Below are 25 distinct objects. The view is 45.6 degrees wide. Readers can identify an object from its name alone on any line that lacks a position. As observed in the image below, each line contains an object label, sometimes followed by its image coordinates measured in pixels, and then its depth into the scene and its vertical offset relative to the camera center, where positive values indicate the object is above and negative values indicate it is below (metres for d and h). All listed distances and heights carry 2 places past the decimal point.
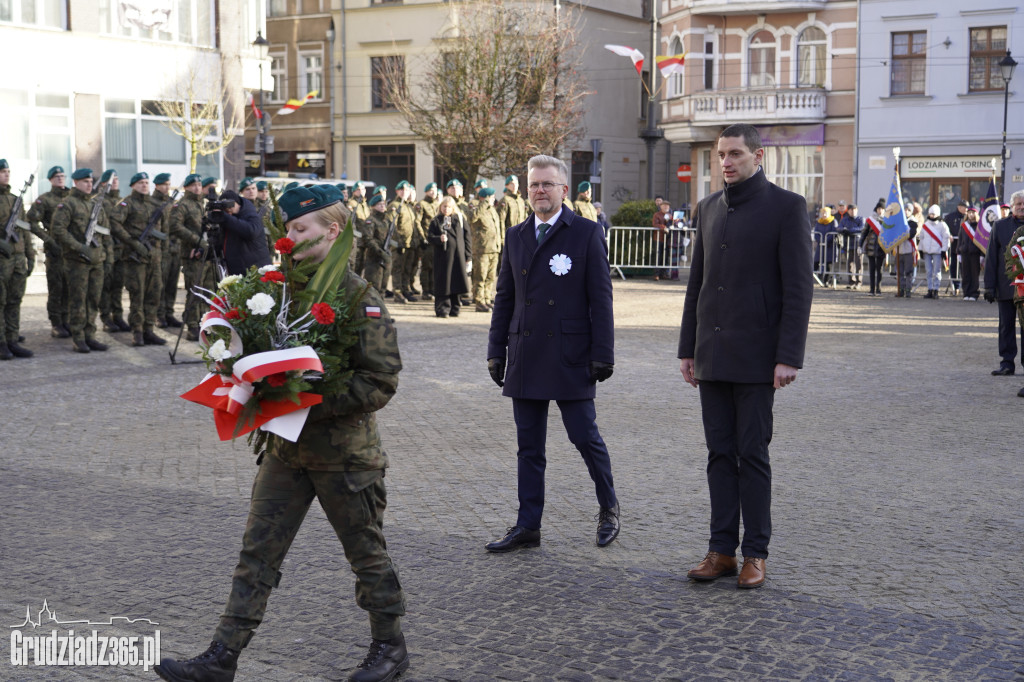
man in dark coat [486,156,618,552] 6.21 -0.56
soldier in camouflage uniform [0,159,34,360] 14.02 -0.61
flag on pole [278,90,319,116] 40.66 +4.19
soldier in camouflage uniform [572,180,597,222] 22.31 +0.48
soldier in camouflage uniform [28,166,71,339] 15.14 -0.35
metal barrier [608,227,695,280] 30.50 -0.53
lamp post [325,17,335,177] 48.62 +6.23
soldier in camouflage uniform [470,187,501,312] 20.64 -0.25
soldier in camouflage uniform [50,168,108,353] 14.57 -0.39
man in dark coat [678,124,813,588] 5.57 -0.48
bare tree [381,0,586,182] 33.44 +3.75
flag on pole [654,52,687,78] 38.72 +5.37
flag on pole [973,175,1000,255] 23.39 +0.12
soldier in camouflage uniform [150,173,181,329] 16.89 -0.72
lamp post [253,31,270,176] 31.17 +4.52
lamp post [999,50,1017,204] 35.31 +4.56
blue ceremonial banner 24.98 +0.04
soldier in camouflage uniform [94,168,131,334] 15.75 -0.75
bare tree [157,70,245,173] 32.16 +3.02
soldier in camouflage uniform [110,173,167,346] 15.52 -0.53
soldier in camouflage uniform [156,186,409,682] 4.20 -0.93
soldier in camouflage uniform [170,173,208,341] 15.38 -0.09
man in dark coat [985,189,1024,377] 13.32 -0.64
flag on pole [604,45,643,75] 37.86 +5.45
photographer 13.59 -0.06
